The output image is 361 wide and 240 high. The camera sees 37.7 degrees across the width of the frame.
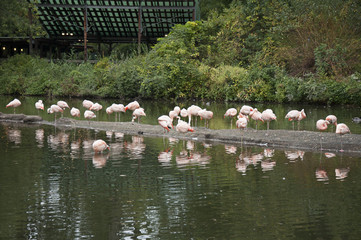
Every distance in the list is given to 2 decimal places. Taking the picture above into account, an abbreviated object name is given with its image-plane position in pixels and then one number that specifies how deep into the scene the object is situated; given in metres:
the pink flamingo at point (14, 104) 19.61
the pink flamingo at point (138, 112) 16.44
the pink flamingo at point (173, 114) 16.25
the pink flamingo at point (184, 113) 16.47
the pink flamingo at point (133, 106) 17.83
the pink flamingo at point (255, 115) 15.13
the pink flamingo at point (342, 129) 12.48
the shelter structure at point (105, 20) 36.72
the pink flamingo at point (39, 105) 19.27
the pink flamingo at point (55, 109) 18.02
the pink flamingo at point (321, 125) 13.19
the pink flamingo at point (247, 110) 15.89
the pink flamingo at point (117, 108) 17.81
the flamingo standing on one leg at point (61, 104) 18.80
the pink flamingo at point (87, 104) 18.98
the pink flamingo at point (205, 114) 15.80
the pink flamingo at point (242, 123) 13.92
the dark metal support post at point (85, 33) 36.19
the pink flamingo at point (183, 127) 13.77
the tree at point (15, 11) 28.84
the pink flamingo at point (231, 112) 16.03
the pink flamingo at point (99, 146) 11.83
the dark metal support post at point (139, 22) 35.66
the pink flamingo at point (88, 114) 16.75
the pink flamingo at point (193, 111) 16.05
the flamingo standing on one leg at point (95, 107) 18.05
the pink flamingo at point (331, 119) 14.38
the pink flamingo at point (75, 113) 17.33
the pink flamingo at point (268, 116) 14.83
